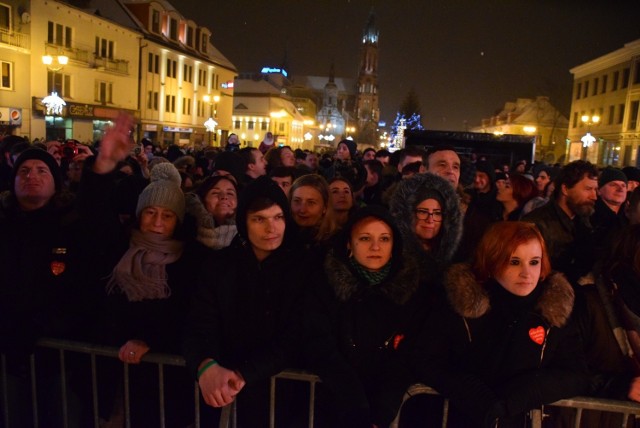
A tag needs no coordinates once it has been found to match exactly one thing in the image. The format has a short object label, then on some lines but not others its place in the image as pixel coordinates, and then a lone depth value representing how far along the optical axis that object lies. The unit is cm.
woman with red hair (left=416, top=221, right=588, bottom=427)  276
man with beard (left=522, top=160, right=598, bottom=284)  452
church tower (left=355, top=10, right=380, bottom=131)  14838
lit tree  12762
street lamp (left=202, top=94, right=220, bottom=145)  4670
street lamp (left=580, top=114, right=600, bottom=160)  3225
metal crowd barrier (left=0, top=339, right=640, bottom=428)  280
